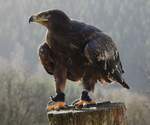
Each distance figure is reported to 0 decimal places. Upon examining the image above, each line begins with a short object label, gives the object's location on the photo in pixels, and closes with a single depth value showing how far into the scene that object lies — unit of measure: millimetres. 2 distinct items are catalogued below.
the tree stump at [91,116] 5738
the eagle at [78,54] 6371
